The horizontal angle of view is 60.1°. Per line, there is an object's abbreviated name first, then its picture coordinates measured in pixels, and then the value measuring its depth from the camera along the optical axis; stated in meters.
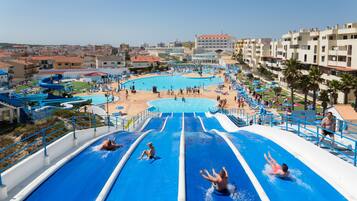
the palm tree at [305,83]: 35.81
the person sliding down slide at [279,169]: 9.39
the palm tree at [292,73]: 38.53
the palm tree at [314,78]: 35.25
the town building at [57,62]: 96.06
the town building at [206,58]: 135.38
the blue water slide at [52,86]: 48.59
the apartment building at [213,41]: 169.62
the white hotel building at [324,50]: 40.78
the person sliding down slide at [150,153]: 11.30
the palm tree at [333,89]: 35.49
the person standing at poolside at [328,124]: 11.56
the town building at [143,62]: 105.74
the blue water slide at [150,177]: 8.48
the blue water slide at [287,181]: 8.34
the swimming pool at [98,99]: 50.40
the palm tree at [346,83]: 34.25
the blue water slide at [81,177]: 8.50
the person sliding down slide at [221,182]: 8.54
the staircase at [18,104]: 29.62
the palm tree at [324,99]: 33.06
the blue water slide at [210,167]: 8.40
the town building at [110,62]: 98.82
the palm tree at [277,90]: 45.99
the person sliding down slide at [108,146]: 12.37
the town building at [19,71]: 76.69
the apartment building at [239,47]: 125.11
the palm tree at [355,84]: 33.78
